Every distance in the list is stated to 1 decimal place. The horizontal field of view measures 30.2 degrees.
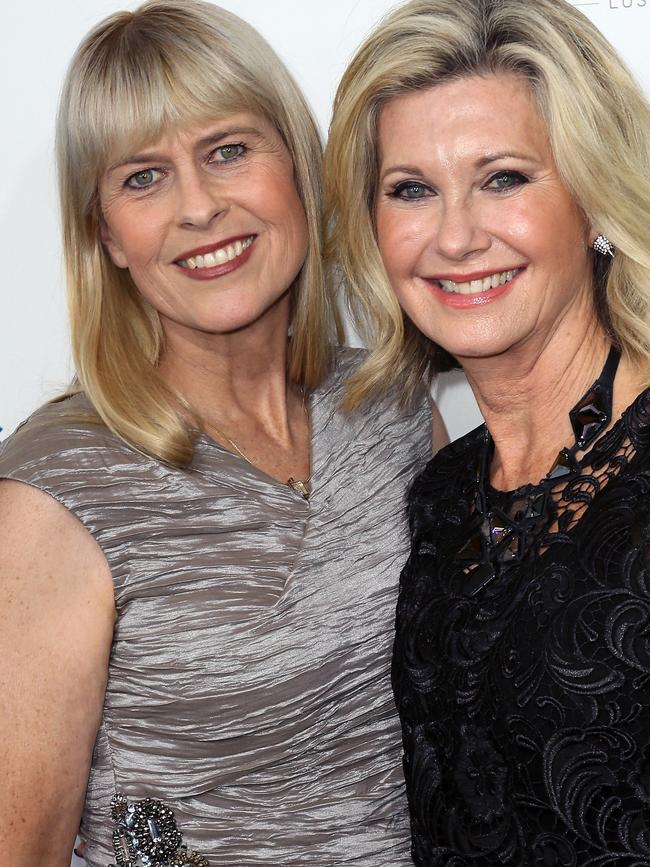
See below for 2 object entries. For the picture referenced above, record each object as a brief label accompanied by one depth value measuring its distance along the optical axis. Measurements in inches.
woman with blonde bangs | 68.5
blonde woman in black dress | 54.5
